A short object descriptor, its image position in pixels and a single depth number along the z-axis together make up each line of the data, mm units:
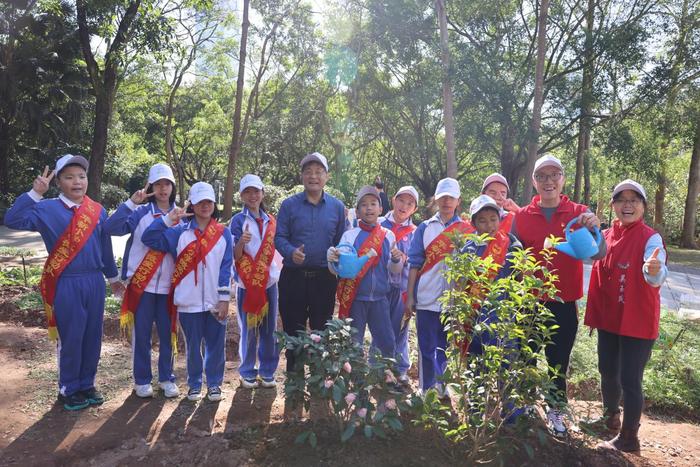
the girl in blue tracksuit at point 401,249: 4480
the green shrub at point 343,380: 2682
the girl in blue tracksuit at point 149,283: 3844
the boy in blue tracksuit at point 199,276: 3766
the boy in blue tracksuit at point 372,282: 3863
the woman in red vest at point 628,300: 3154
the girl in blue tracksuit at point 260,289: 4105
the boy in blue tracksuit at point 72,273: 3586
